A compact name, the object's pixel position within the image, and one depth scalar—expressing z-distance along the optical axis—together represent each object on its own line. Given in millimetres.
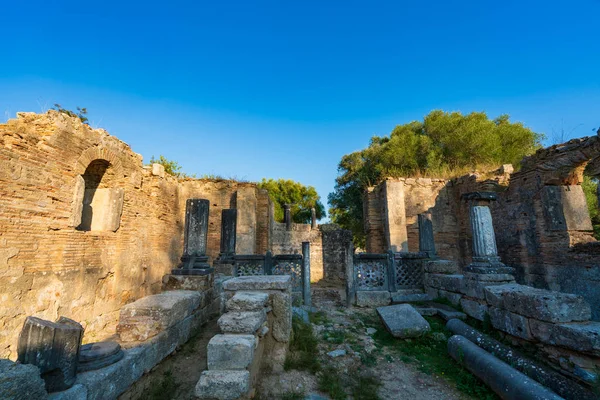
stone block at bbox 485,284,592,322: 3352
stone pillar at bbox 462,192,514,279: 5312
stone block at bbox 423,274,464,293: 5689
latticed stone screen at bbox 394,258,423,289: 7109
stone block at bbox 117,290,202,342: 2783
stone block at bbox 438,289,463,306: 5676
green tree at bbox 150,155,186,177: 17508
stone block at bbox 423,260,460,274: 6699
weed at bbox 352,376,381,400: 2959
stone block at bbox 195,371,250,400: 2189
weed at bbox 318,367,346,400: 2895
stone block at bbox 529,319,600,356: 2938
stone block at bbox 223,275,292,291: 3535
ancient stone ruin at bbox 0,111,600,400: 2535
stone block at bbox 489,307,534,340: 3711
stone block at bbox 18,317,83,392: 1690
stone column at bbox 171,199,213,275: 4493
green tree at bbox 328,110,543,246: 13992
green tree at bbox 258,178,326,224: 24922
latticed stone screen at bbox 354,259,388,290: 7109
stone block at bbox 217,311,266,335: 2721
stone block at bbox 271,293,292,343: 3447
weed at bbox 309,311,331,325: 5335
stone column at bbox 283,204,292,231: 17073
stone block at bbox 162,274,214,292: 4262
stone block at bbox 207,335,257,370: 2416
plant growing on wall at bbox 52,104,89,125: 11406
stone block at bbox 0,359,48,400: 1292
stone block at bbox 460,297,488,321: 4672
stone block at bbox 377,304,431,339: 4441
